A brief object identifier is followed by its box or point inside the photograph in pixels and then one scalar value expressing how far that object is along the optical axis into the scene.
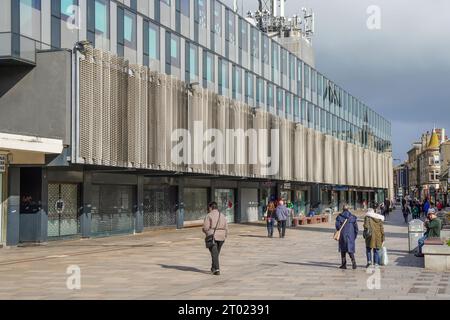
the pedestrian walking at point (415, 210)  48.45
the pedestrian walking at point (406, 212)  46.59
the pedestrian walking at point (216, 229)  14.76
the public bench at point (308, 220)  41.11
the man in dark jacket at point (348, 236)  15.97
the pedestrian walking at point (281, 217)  28.66
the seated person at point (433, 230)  18.97
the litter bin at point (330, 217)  49.24
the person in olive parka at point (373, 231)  15.78
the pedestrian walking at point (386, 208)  57.58
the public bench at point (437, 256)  15.49
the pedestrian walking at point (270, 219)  29.68
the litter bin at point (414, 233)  20.91
